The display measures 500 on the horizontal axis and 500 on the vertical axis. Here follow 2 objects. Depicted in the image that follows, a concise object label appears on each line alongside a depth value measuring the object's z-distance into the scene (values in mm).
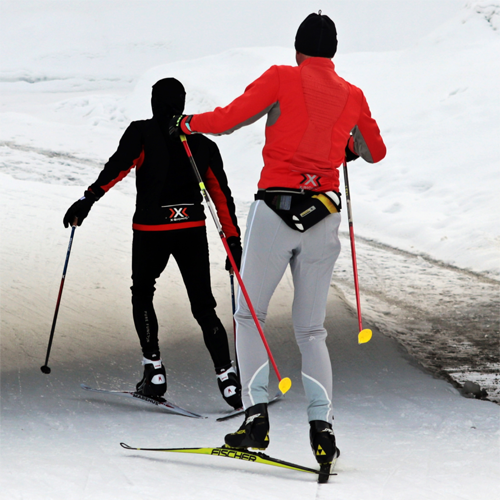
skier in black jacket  30240
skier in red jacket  29232
